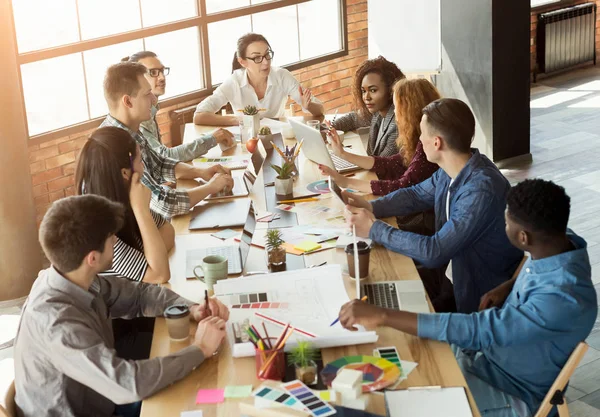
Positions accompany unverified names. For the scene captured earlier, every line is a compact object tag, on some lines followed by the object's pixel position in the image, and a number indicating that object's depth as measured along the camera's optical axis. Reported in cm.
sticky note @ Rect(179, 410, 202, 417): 222
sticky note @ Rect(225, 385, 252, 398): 229
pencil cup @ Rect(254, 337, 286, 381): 233
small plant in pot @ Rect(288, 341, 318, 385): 231
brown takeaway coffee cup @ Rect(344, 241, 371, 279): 294
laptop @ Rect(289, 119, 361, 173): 408
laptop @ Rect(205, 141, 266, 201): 401
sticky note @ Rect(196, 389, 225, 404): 228
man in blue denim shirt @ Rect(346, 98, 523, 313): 307
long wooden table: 226
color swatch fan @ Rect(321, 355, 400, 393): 230
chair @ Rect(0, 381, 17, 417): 230
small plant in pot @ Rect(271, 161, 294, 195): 395
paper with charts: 251
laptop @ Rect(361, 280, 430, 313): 275
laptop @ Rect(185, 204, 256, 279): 312
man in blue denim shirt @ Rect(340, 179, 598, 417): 239
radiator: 946
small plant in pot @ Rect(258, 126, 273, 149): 488
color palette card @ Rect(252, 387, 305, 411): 217
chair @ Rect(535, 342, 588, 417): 235
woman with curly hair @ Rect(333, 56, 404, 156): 439
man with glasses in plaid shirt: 458
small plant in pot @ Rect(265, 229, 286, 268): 305
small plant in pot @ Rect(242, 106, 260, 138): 494
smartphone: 355
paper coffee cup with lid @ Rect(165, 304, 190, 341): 257
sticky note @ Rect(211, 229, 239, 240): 348
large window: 540
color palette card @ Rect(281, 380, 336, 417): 212
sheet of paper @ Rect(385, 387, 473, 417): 219
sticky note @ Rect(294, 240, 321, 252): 327
